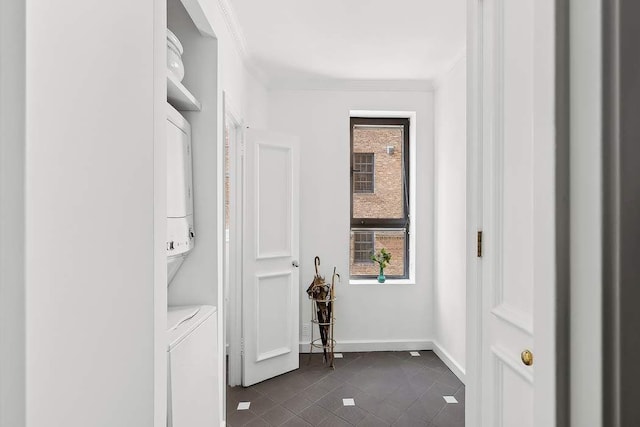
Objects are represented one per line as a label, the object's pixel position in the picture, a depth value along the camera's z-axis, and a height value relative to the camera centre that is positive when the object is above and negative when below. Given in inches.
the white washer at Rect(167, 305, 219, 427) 55.2 -25.1
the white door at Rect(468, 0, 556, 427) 42.3 +0.6
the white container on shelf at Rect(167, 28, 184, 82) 63.7 +27.0
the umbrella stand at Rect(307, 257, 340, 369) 134.3 -33.4
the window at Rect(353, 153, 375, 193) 159.0 +17.9
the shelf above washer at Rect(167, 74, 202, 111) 63.1 +22.1
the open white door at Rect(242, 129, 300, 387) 118.2 -13.2
